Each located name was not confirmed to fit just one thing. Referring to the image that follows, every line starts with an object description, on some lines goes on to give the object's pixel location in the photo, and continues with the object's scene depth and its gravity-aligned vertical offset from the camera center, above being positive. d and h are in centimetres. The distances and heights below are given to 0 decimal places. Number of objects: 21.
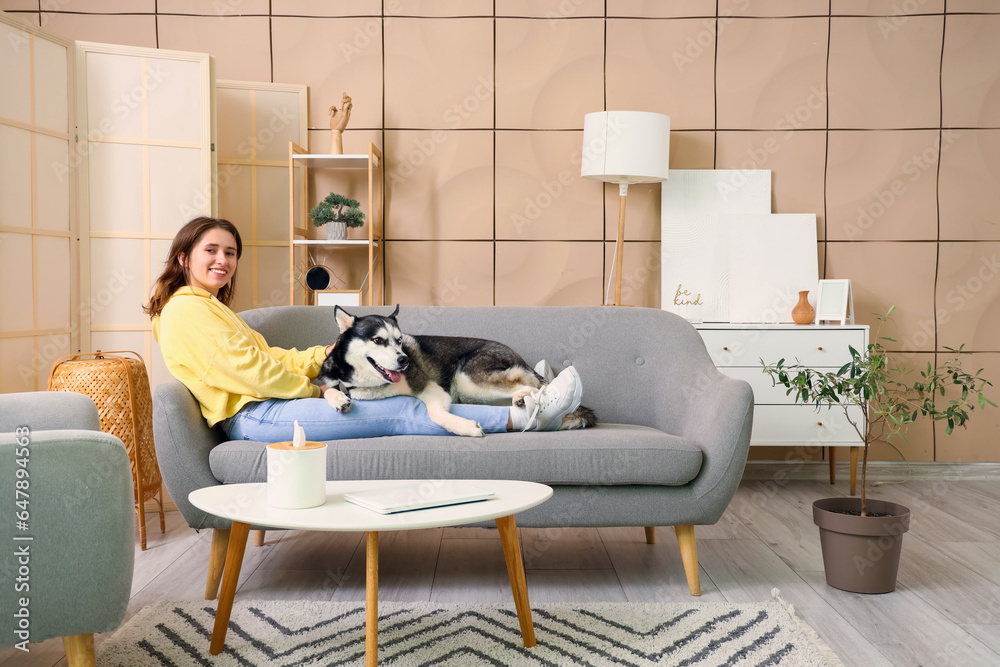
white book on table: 146 -45
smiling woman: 220 -34
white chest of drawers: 351 -34
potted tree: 213 -70
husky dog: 221 -27
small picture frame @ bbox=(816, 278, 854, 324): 368 -5
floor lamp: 356 +73
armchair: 135 -49
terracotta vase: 372 -10
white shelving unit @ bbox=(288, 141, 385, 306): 362 +42
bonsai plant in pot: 366 +36
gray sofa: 211 -52
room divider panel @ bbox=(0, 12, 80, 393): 296 +33
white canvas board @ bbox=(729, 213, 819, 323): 389 +15
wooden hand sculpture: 371 +85
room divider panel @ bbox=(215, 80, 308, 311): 385 +58
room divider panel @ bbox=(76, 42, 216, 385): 330 +53
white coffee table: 139 -46
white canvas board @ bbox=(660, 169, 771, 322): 394 +33
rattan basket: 278 -42
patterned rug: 171 -89
